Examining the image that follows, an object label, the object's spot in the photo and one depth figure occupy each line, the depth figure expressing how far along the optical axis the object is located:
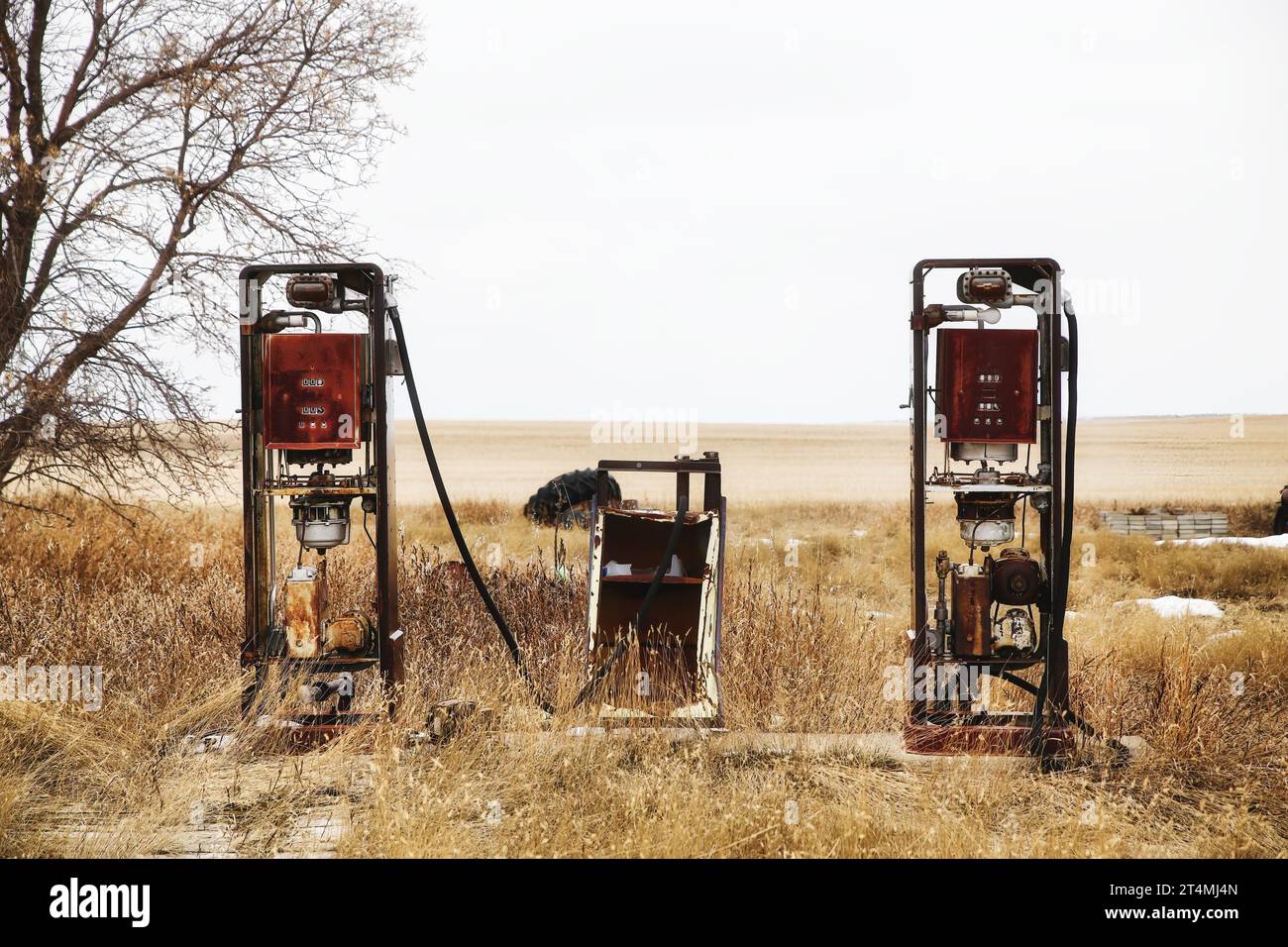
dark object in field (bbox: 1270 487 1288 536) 15.67
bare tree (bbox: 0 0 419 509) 8.82
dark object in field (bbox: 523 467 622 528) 16.31
